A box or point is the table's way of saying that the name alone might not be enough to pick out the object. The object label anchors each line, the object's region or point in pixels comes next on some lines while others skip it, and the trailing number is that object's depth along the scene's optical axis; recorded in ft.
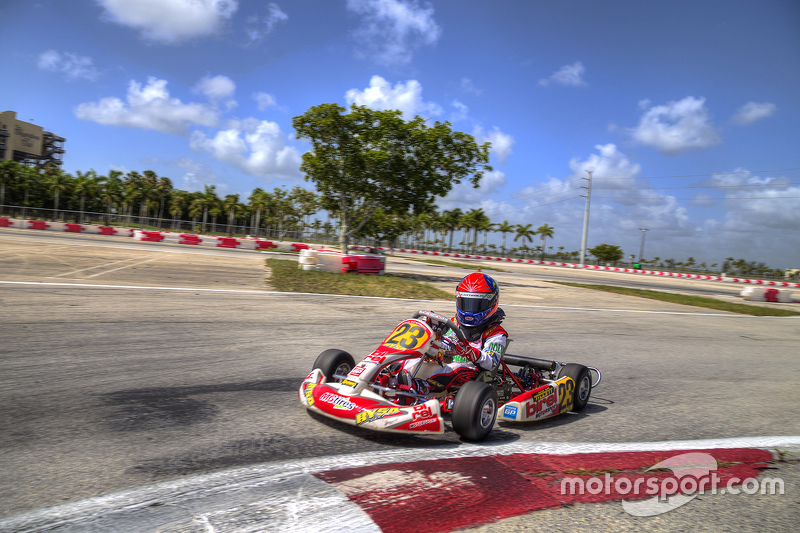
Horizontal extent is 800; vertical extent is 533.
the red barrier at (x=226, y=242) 97.76
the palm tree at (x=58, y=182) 228.70
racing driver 13.76
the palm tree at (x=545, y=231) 348.38
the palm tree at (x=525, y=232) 334.65
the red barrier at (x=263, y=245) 100.58
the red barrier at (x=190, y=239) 95.96
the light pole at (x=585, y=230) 182.97
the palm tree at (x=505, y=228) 339.77
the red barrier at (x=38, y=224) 101.04
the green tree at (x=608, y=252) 305.49
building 282.36
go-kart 11.14
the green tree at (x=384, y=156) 63.98
